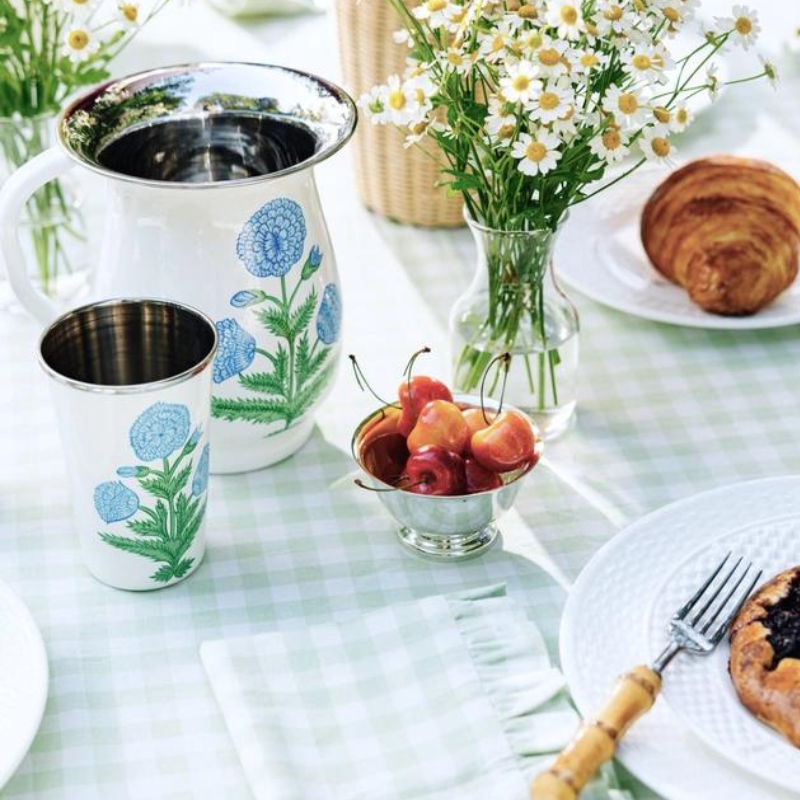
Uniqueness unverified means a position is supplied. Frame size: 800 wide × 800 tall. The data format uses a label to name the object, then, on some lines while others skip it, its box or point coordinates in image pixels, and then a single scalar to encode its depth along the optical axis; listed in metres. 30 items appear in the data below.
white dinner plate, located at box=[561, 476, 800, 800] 1.02
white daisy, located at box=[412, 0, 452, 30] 1.11
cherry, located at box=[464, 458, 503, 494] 1.15
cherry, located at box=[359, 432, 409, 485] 1.17
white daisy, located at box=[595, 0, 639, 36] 1.09
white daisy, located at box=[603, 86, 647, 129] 1.11
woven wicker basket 1.40
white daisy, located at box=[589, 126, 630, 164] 1.12
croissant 1.34
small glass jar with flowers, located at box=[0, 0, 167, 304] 1.29
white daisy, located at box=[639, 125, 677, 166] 1.13
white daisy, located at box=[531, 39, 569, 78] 1.08
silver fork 0.99
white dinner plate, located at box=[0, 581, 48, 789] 1.03
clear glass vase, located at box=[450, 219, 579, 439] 1.22
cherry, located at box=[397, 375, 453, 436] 1.17
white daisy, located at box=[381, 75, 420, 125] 1.13
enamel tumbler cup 1.09
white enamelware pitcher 1.17
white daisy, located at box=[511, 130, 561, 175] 1.11
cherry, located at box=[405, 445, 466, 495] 1.14
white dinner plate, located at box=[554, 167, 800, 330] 1.36
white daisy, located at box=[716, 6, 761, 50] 1.13
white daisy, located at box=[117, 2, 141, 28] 1.27
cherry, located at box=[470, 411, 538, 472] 1.14
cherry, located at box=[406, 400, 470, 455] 1.15
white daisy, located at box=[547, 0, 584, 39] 1.07
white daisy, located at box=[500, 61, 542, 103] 1.08
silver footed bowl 1.14
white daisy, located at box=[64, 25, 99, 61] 1.27
